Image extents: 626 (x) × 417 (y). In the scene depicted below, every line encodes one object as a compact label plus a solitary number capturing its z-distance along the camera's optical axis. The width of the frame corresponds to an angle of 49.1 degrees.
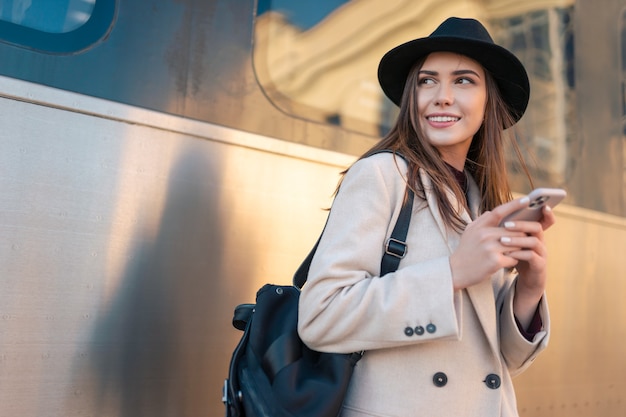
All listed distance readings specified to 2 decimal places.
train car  1.51
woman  1.21
